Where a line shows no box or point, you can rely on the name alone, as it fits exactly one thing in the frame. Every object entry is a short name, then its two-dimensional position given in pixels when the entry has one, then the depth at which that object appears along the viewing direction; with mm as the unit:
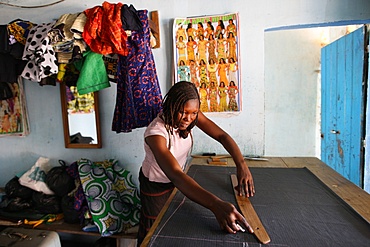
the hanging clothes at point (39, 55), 1685
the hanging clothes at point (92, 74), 1778
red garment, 1591
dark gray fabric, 772
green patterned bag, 1935
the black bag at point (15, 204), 2111
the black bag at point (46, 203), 2072
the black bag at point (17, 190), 2146
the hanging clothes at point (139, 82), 1727
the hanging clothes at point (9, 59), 1786
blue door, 2207
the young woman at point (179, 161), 903
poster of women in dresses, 1946
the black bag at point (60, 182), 2096
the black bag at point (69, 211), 2020
